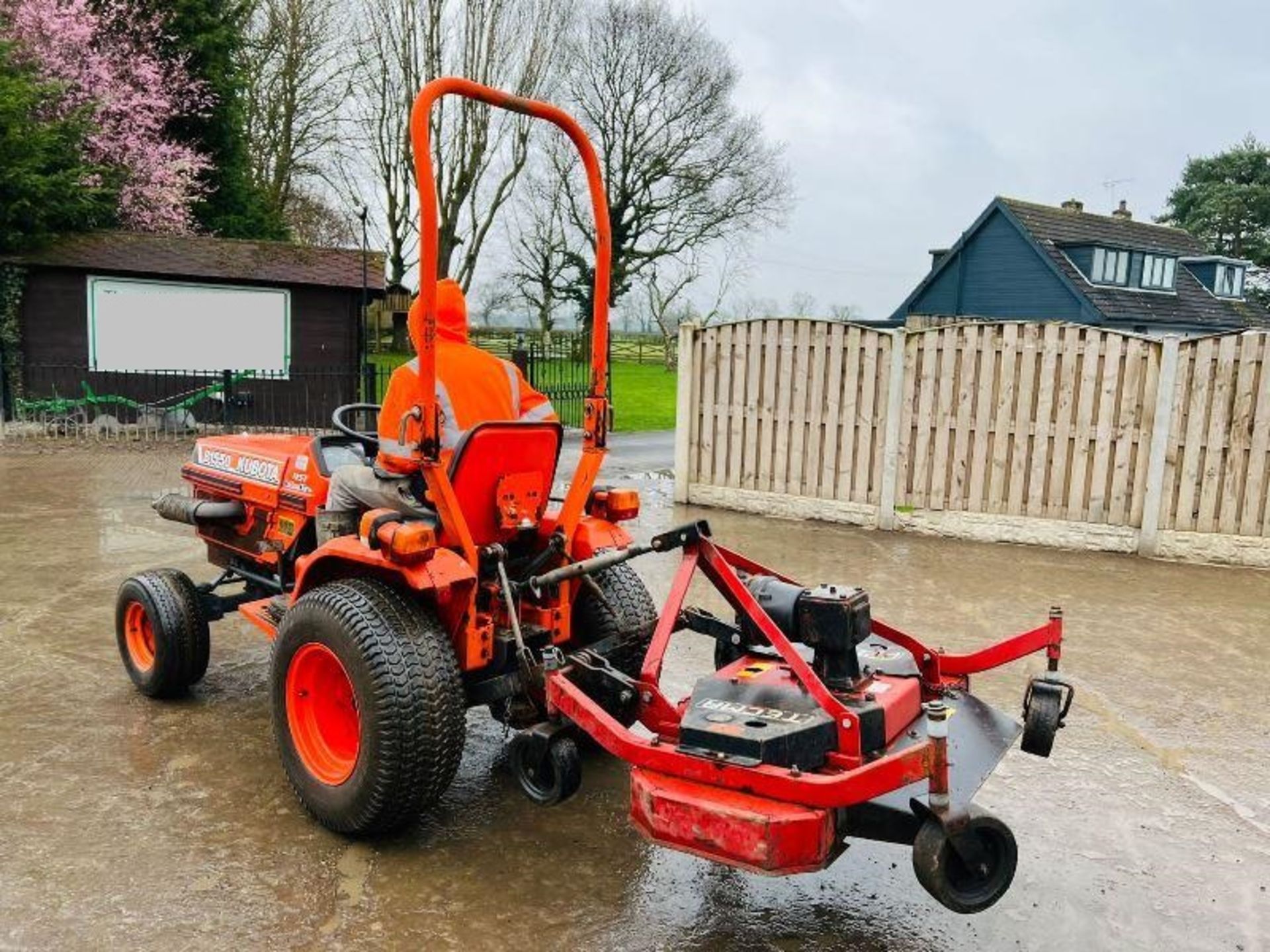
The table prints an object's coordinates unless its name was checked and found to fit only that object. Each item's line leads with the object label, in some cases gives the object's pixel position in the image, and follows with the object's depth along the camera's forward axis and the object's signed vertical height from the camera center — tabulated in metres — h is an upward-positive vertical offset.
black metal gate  16.53 -0.51
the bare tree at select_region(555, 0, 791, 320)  33.06 +7.04
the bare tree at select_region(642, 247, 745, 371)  37.16 +1.37
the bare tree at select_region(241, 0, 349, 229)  26.12 +6.26
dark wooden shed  15.46 +0.14
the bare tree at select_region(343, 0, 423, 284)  24.44 +5.79
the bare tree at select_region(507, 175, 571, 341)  34.72 +2.75
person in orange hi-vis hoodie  3.60 -0.25
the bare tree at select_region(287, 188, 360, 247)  32.06 +3.63
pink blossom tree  18.53 +4.43
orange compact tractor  2.68 -1.04
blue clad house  30.44 +2.69
